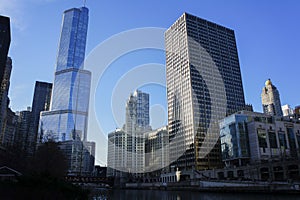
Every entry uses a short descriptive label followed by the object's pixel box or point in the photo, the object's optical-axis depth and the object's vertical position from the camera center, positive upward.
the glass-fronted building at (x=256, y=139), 85.19 +13.37
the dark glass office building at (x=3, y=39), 105.25 +55.85
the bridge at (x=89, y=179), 104.59 +0.33
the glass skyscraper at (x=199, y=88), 113.88 +42.17
